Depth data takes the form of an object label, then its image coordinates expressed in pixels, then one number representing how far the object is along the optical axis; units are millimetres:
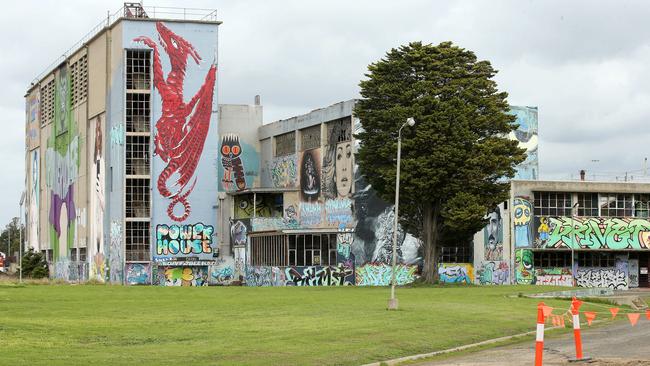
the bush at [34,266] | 117019
